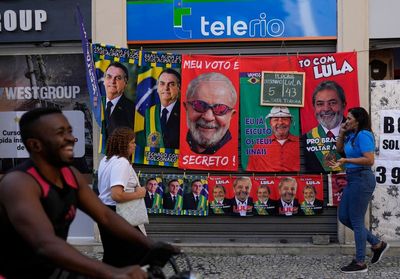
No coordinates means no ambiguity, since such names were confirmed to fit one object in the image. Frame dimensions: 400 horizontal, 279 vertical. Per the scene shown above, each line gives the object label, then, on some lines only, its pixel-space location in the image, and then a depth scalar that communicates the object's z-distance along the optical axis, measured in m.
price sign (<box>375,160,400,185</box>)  6.99
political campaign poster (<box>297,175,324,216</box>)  6.99
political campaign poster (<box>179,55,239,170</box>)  7.02
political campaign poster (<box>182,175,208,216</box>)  7.08
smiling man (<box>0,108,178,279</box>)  2.14
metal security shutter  7.07
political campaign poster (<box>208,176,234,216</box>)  7.07
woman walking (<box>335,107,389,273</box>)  5.97
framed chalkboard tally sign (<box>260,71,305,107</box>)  6.96
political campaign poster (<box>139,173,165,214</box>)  7.12
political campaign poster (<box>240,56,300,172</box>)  6.99
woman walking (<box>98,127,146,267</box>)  4.53
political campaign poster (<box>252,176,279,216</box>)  7.04
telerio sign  6.98
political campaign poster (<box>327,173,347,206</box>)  6.94
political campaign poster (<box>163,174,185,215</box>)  7.11
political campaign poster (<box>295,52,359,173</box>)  6.89
